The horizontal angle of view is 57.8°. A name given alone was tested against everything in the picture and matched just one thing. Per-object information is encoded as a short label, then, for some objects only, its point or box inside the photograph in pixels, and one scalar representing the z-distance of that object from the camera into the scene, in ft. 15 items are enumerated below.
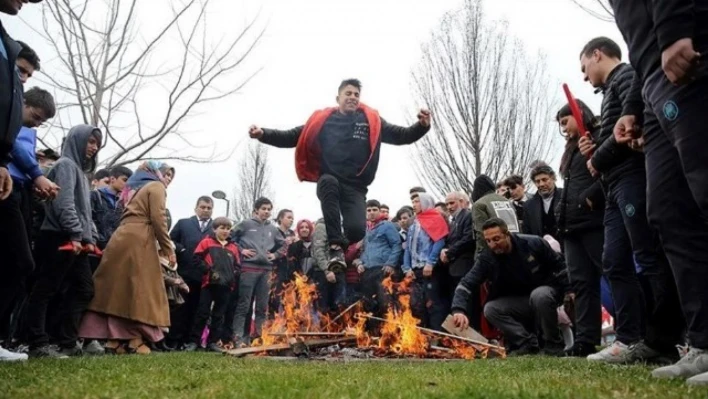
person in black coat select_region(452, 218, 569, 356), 24.06
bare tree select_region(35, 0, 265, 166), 40.04
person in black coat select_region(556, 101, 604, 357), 20.02
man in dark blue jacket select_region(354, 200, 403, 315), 33.12
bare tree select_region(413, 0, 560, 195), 60.29
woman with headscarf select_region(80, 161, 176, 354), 25.11
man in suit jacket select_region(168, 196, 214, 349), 33.04
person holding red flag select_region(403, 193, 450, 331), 30.81
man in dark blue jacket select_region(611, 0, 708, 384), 9.45
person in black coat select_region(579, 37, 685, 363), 14.56
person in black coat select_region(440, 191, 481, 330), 29.09
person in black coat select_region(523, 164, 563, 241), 27.66
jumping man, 22.47
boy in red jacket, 32.65
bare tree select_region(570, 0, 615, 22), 30.78
